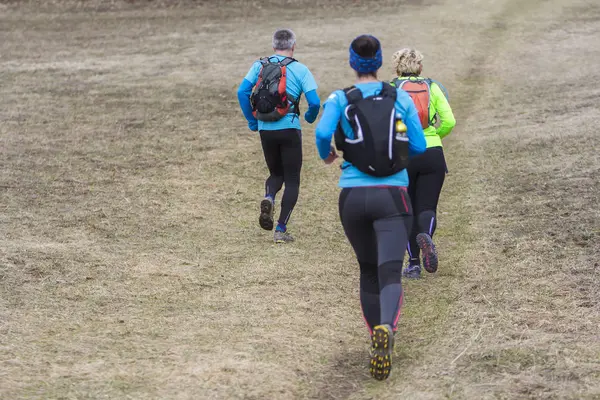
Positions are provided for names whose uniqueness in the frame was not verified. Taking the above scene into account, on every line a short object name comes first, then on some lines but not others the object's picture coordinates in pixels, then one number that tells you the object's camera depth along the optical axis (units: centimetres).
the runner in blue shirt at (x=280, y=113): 1733
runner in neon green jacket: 1502
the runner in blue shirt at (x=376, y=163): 1109
